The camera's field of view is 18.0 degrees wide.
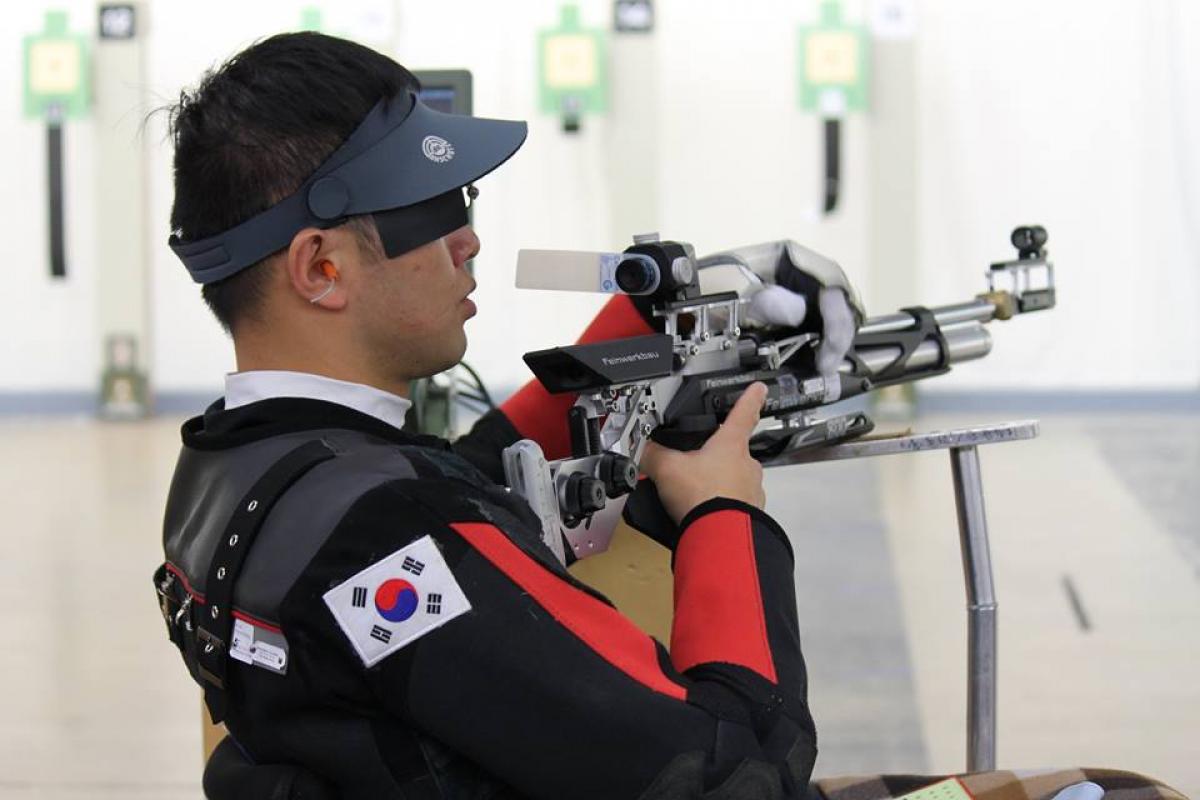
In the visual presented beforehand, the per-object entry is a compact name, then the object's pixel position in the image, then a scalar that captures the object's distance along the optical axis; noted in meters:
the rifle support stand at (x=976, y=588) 3.39
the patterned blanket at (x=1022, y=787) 3.22
